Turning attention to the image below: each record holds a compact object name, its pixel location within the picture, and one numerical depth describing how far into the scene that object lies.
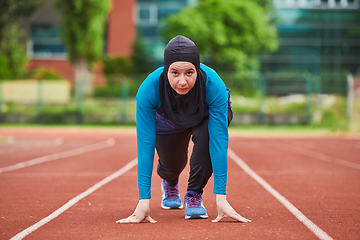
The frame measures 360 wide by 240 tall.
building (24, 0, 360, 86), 41.03
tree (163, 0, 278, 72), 31.67
